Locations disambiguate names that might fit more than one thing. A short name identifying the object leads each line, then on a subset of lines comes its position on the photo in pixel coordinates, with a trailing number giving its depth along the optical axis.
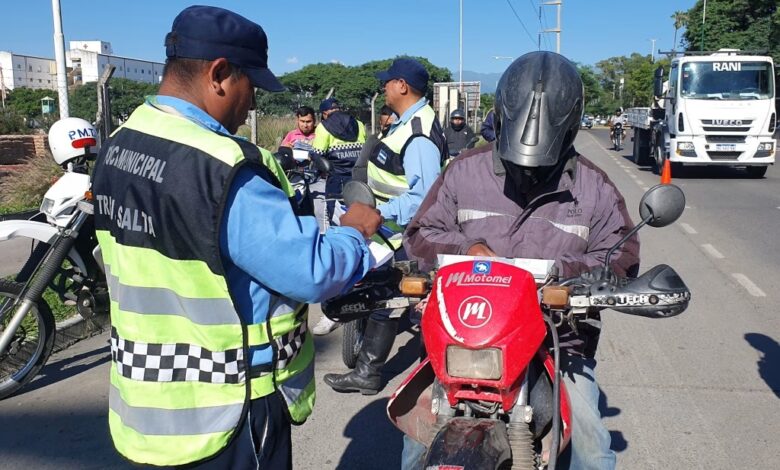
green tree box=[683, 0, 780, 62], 45.78
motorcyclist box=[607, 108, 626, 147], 36.11
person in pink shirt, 10.03
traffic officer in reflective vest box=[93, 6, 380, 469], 1.95
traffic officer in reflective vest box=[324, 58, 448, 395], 4.72
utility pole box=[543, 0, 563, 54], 54.15
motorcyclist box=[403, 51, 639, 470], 2.49
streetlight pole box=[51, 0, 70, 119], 11.15
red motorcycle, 1.99
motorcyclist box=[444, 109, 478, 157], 15.50
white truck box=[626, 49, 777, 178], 17.83
